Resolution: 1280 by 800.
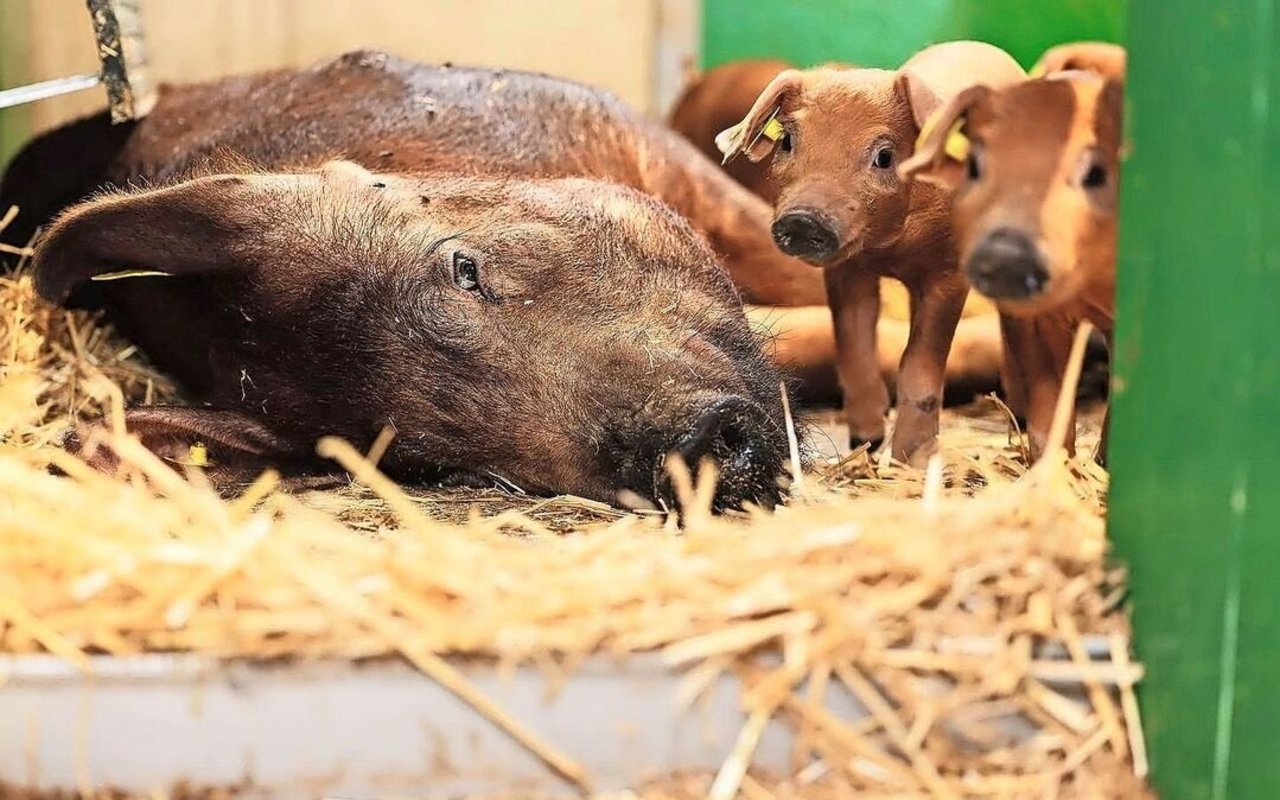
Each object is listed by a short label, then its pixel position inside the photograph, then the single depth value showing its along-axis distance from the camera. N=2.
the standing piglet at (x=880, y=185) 2.35
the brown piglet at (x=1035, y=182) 1.72
